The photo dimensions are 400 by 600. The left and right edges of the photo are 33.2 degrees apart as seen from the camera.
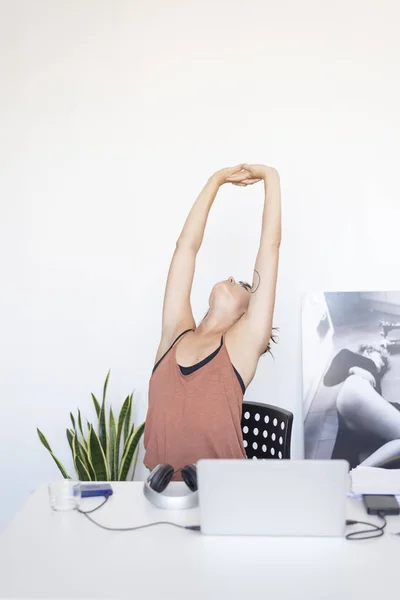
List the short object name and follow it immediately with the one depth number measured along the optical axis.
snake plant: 3.21
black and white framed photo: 3.36
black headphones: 1.82
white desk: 1.34
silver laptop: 1.54
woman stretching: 2.36
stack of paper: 1.87
